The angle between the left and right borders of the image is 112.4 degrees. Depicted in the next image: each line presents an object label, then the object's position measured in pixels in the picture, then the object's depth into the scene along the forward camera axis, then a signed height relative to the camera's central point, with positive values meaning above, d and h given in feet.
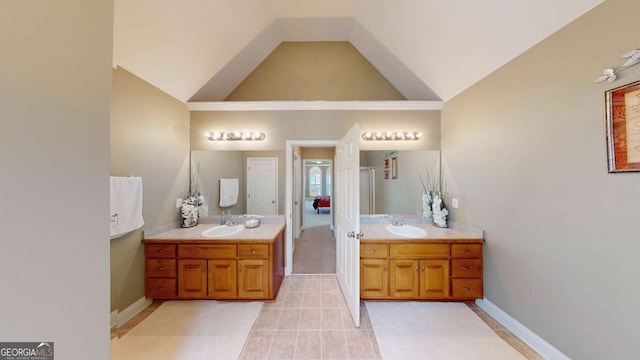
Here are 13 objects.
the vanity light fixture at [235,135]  10.78 +2.43
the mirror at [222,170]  10.84 +0.68
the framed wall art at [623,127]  4.50 +1.19
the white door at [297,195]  13.23 -0.77
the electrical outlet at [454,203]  9.62 -0.94
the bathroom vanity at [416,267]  8.28 -3.29
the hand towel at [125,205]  6.89 -0.72
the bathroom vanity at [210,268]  8.29 -3.31
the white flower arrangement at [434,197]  10.04 -0.70
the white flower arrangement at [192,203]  9.91 -0.95
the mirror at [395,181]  10.82 +0.09
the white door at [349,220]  7.21 -1.44
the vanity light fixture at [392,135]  10.75 +2.39
